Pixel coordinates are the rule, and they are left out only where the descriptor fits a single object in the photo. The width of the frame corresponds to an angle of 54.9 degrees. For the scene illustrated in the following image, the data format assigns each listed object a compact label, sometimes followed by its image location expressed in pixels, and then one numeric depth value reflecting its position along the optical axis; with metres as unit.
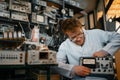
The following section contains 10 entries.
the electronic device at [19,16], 1.67
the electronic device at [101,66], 0.88
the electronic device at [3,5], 1.62
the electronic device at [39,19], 1.84
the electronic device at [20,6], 1.69
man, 0.97
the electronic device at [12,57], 0.82
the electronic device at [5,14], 1.59
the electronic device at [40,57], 0.89
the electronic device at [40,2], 1.90
